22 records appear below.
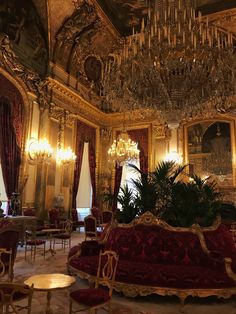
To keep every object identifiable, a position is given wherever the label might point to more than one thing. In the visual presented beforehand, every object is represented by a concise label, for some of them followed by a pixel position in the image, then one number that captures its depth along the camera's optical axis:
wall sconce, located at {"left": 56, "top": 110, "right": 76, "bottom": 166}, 9.23
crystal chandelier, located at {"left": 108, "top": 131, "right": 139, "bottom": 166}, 8.77
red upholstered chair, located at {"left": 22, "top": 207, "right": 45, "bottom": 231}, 7.52
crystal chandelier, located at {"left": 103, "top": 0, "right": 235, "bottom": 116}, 5.07
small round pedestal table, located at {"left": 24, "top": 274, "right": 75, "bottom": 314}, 2.54
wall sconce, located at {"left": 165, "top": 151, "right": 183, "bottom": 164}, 10.40
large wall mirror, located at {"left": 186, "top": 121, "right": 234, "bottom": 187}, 9.70
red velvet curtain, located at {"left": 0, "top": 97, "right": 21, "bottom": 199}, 7.34
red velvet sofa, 3.49
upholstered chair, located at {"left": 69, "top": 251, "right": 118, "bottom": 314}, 2.62
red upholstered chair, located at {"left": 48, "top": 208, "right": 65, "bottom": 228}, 7.94
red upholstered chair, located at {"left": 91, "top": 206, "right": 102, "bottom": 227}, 9.19
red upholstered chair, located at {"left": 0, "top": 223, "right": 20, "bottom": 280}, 3.68
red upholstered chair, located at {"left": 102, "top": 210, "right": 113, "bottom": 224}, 9.01
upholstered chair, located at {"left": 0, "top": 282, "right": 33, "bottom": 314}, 1.92
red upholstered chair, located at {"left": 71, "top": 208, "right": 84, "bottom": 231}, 9.12
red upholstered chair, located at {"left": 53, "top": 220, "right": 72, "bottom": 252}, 6.44
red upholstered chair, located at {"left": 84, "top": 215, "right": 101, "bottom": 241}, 7.20
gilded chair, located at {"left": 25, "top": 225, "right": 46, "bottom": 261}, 5.64
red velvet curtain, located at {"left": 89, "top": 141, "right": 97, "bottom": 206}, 11.23
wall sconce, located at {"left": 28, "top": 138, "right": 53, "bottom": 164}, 7.99
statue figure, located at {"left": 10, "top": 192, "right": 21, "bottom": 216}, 6.98
